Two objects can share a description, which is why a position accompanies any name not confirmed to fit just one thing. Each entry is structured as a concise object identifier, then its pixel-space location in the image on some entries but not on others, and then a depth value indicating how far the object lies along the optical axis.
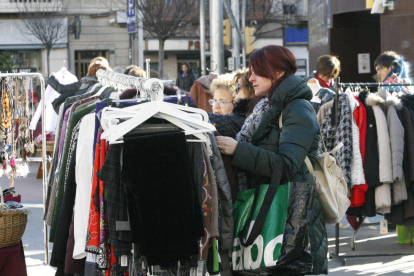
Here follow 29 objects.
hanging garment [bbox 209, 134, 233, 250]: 7.43
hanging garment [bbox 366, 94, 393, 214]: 12.96
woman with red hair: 7.42
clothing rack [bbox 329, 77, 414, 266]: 13.13
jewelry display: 12.47
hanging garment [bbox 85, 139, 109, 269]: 7.22
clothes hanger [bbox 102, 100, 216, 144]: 6.85
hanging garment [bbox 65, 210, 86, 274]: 7.81
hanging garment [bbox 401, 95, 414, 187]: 13.01
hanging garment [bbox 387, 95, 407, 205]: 12.87
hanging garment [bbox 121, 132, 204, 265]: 6.74
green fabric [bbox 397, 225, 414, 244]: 15.23
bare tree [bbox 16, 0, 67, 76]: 64.87
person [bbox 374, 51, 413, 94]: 15.98
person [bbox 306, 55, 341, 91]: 17.22
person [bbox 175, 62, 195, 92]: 39.70
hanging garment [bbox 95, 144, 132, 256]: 6.91
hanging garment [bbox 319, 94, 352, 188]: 13.08
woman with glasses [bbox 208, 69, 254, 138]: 8.44
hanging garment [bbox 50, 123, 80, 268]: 8.10
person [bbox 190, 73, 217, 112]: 17.80
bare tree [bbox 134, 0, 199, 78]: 60.62
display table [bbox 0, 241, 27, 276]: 9.49
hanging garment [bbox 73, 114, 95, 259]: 7.73
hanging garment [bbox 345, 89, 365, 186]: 12.97
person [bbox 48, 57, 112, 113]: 18.31
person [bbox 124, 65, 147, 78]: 16.08
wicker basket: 9.31
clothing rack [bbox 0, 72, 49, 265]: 11.83
